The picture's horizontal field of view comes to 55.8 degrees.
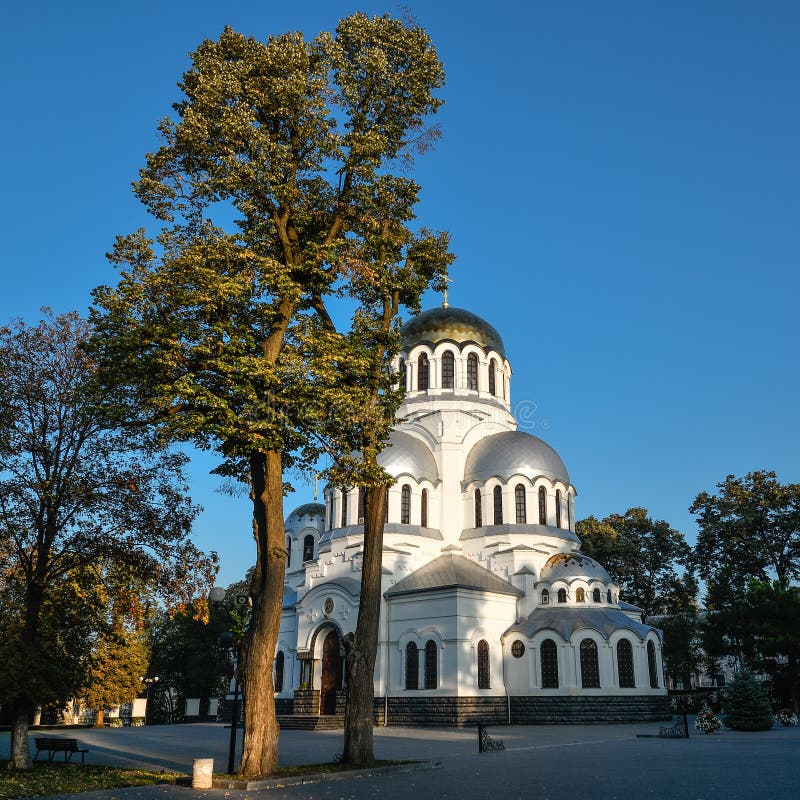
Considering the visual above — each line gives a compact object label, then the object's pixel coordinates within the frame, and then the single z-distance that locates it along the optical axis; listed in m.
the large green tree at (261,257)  13.48
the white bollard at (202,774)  11.91
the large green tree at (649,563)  44.12
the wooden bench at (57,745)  16.48
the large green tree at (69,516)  16.75
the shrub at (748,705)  23.83
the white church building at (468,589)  30.38
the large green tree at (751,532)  39.66
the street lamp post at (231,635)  14.00
